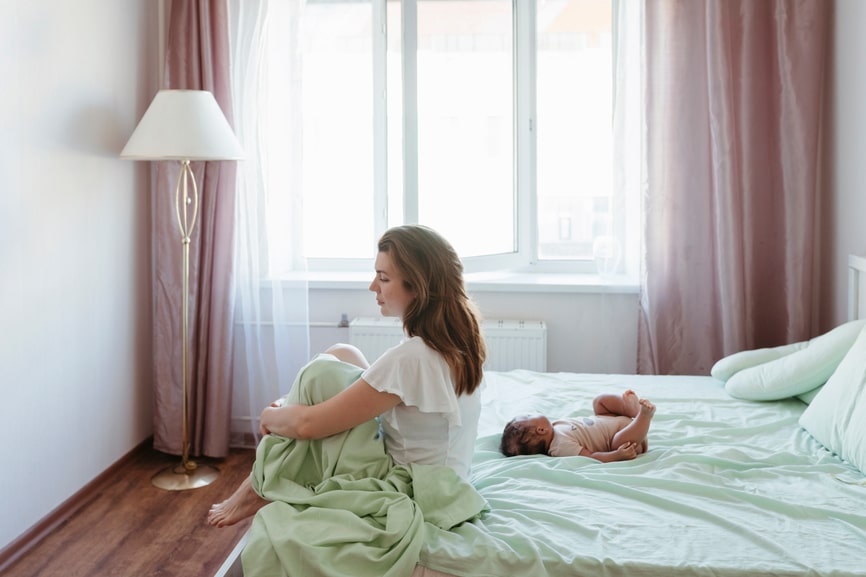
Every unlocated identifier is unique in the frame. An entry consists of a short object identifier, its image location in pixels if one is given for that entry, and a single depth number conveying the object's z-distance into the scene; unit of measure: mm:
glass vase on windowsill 3660
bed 1713
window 3775
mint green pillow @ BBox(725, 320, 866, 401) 2590
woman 1830
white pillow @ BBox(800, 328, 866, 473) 2215
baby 2314
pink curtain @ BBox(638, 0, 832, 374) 3424
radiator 3688
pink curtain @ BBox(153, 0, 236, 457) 3594
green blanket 1676
